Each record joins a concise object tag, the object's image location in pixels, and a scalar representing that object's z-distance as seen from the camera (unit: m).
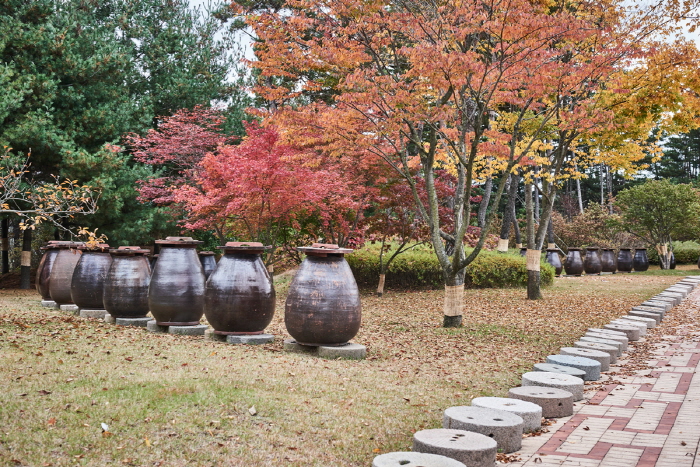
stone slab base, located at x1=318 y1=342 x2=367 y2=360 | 7.55
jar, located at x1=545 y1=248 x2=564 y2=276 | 22.85
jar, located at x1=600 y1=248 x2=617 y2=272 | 25.23
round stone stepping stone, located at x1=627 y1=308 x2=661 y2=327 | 11.54
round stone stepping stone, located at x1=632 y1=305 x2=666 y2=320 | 12.07
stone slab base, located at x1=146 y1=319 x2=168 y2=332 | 9.52
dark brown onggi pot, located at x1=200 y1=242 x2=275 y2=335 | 8.36
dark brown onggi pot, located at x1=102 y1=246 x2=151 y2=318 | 10.18
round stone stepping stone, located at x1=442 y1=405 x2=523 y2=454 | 4.50
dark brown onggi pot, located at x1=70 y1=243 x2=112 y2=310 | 11.47
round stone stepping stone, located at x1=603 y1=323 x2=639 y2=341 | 9.54
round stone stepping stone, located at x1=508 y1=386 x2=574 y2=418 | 5.45
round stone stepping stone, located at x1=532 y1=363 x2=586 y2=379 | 6.55
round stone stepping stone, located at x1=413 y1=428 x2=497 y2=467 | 3.99
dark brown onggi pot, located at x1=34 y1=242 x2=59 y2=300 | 13.61
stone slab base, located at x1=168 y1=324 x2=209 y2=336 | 9.21
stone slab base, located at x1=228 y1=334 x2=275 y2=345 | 8.30
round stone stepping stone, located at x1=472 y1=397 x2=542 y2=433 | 5.00
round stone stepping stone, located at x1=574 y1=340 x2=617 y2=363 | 7.98
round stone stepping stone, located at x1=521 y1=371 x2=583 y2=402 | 5.90
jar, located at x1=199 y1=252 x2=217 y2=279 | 13.20
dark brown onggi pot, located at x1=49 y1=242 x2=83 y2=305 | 12.80
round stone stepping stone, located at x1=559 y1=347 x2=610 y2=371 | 7.41
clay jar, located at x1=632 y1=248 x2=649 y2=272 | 25.73
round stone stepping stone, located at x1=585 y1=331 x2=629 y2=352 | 8.61
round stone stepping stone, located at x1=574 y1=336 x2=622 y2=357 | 8.30
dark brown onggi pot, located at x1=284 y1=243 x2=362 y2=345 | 7.52
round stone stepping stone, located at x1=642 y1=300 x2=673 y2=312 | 12.93
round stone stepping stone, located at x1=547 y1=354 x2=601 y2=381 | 6.86
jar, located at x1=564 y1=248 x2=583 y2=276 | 24.33
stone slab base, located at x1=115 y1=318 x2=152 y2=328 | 10.12
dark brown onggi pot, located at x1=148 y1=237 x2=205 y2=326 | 9.27
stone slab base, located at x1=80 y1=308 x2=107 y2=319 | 11.29
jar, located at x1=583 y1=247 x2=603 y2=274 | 24.58
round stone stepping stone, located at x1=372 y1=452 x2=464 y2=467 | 3.75
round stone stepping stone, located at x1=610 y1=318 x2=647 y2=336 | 10.03
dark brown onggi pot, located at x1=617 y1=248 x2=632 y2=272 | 25.34
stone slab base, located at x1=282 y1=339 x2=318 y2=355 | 7.79
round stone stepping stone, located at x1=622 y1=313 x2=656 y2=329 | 10.88
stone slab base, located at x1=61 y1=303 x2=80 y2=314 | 12.26
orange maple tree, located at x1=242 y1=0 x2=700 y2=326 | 8.98
